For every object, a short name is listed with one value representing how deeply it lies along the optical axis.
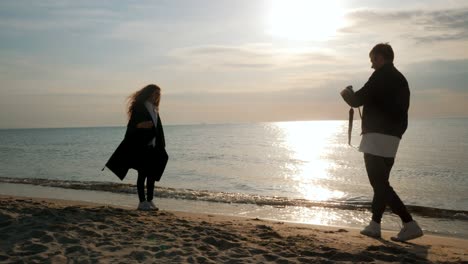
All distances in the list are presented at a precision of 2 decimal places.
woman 6.72
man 4.82
